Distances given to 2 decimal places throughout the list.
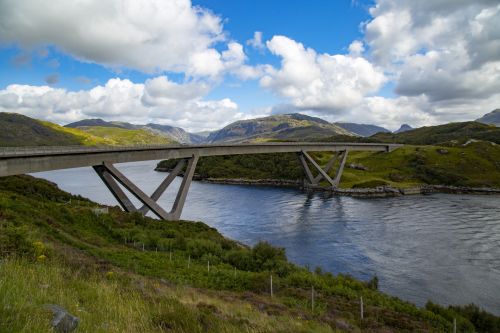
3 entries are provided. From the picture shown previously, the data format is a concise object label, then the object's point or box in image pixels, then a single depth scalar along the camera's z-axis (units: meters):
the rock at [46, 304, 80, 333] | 5.94
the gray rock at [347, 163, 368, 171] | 119.05
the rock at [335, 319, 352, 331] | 14.10
